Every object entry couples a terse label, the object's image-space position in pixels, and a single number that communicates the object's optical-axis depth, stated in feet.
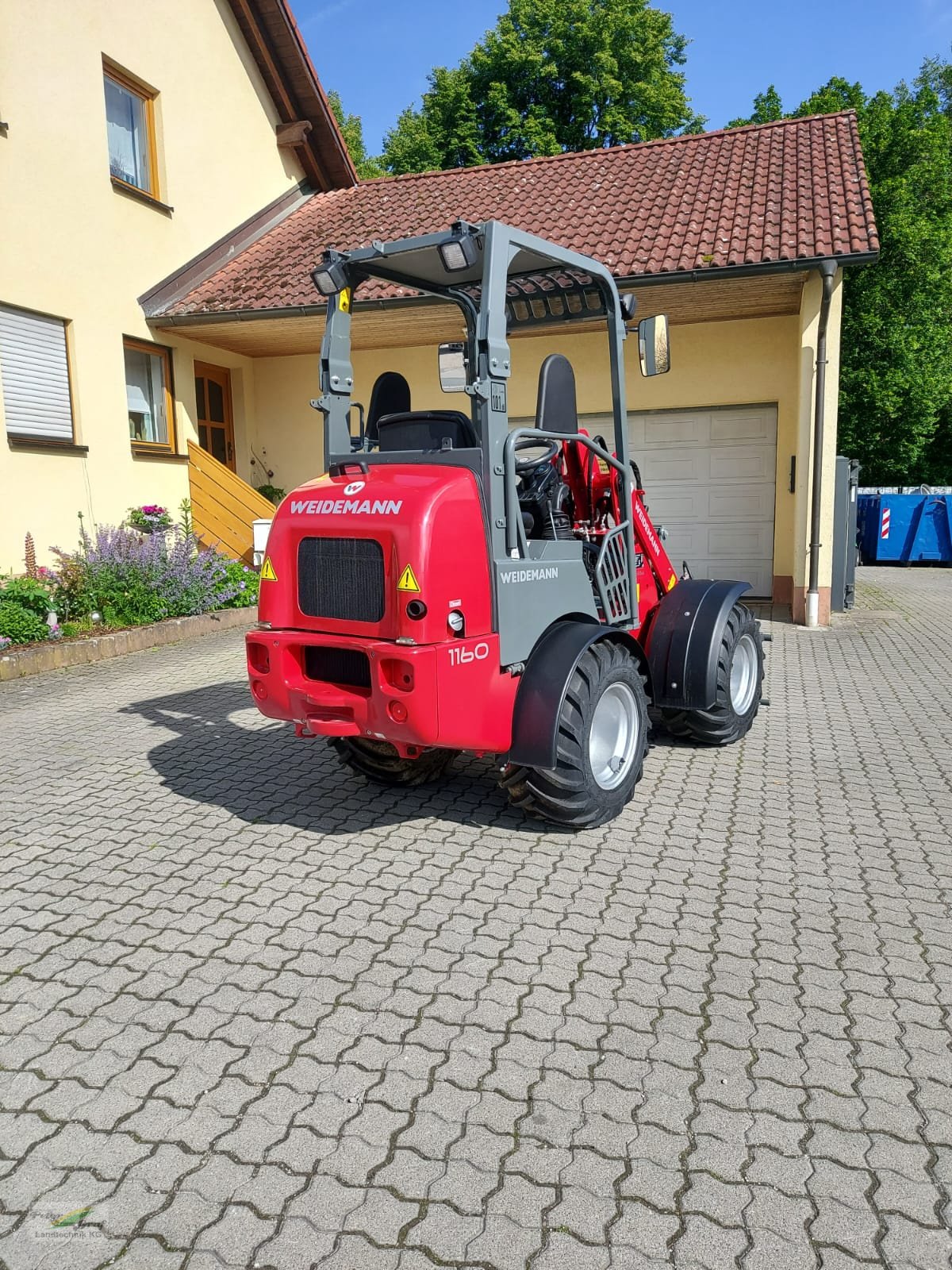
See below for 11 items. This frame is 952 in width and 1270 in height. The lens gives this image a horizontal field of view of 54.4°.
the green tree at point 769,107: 96.12
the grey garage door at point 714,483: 39.22
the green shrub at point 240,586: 36.58
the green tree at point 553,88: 93.04
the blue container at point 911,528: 63.57
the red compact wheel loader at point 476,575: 12.55
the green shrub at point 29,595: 28.66
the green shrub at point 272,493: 45.29
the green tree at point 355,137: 108.06
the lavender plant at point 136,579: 31.22
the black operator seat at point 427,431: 13.91
